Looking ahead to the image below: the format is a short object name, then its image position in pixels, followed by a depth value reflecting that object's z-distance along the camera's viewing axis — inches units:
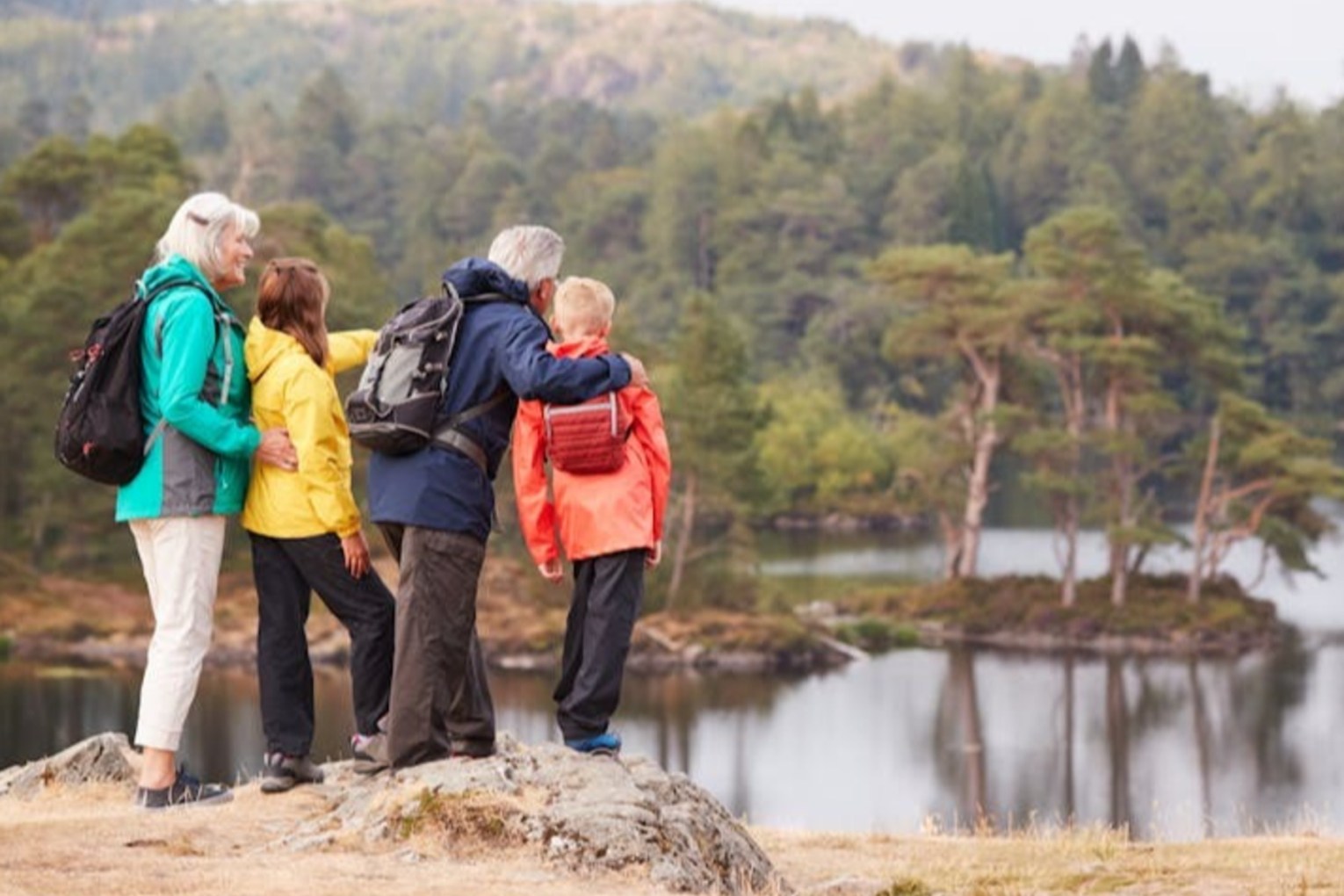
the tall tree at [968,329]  2289.4
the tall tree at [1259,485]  2121.9
